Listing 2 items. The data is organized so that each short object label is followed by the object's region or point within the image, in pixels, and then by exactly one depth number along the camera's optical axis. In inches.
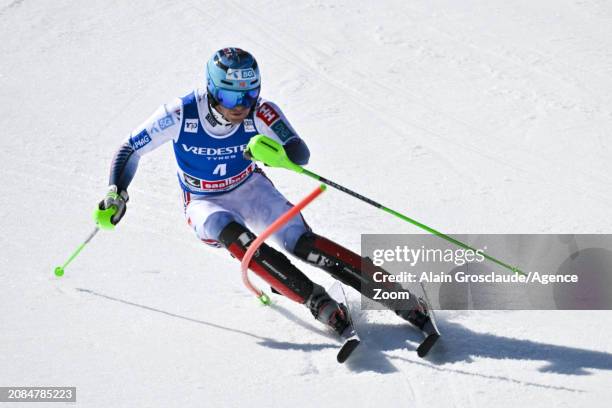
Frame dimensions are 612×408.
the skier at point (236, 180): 444.8
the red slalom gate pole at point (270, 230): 415.6
